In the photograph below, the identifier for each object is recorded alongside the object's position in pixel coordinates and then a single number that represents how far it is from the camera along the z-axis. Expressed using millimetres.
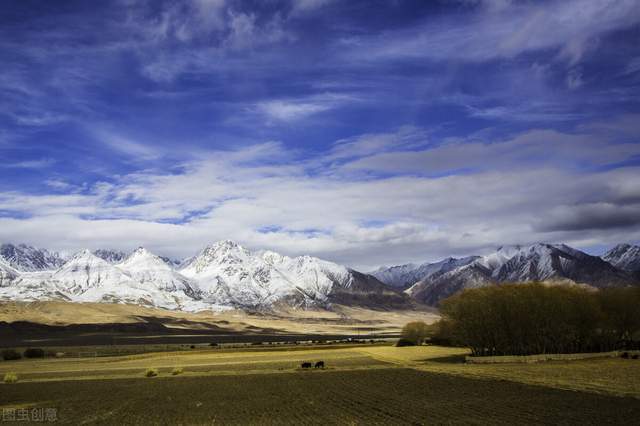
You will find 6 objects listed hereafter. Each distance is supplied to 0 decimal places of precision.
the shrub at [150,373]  76088
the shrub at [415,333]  149125
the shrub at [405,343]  144888
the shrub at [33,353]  133500
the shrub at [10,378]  71938
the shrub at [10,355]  126369
